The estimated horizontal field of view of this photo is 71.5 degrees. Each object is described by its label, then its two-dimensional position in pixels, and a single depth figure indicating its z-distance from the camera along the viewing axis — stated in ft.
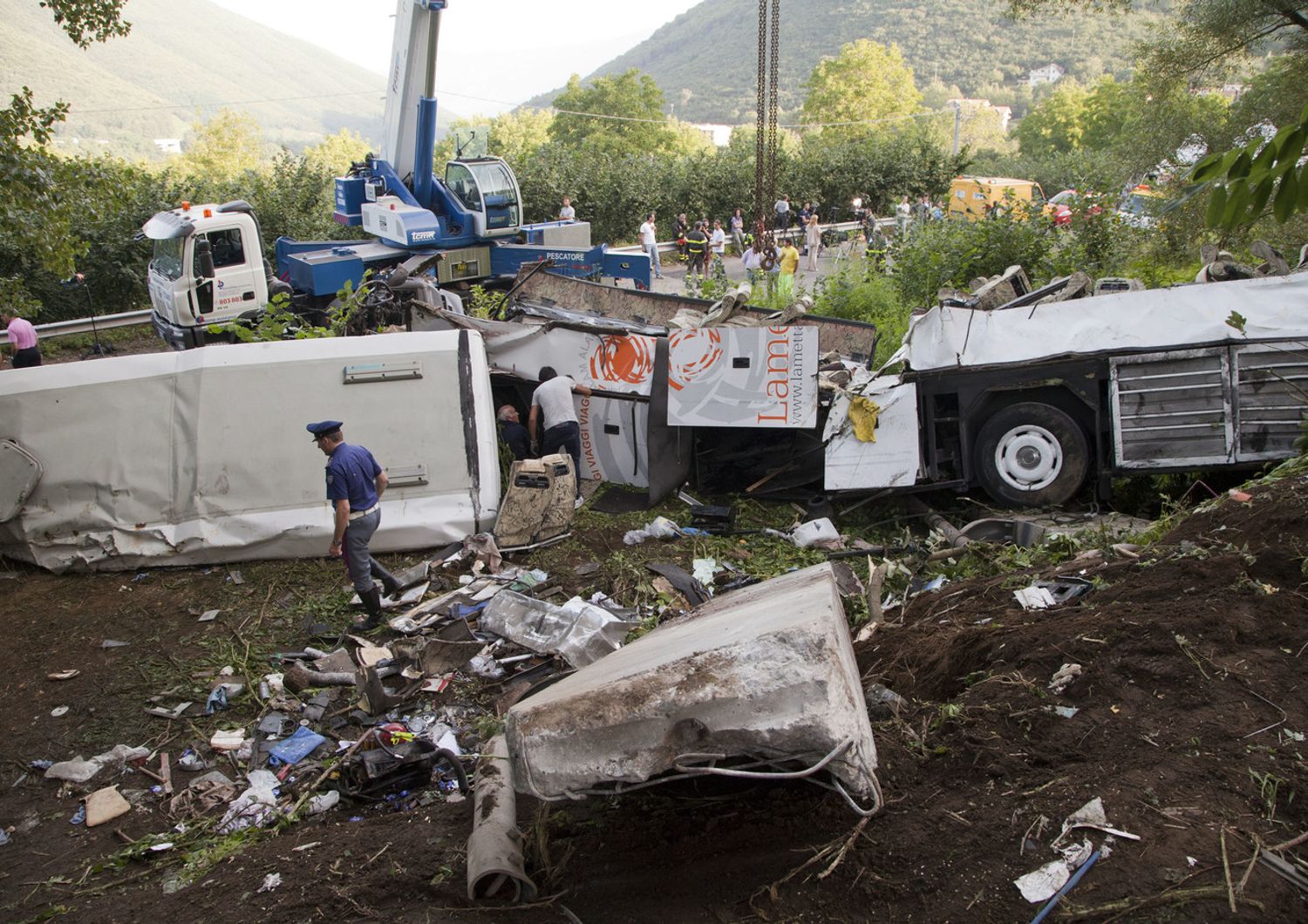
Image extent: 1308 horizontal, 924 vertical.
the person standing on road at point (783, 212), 93.76
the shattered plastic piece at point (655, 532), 26.50
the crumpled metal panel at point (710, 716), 9.76
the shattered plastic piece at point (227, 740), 17.87
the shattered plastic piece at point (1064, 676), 13.11
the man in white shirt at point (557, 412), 28.60
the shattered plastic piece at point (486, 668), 19.99
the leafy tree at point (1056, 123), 233.14
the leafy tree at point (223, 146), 181.78
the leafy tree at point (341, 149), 190.72
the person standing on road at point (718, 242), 80.79
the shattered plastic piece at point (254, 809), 15.56
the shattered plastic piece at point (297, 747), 17.42
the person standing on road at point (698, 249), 80.07
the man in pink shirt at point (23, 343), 41.32
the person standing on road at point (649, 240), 77.92
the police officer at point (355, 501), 21.24
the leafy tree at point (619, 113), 214.28
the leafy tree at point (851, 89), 214.48
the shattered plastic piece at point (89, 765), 17.24
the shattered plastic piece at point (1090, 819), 9.84
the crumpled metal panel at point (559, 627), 20.10
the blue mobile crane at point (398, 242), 42.01
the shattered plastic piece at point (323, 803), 15.75
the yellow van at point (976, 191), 90.89
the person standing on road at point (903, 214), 74.39
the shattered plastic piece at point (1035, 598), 17.26
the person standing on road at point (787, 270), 45.47
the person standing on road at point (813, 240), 79.20
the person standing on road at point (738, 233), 89.45
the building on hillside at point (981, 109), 315.72
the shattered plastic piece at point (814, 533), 25.49
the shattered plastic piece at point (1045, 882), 9.24
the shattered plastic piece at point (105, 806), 15.96
